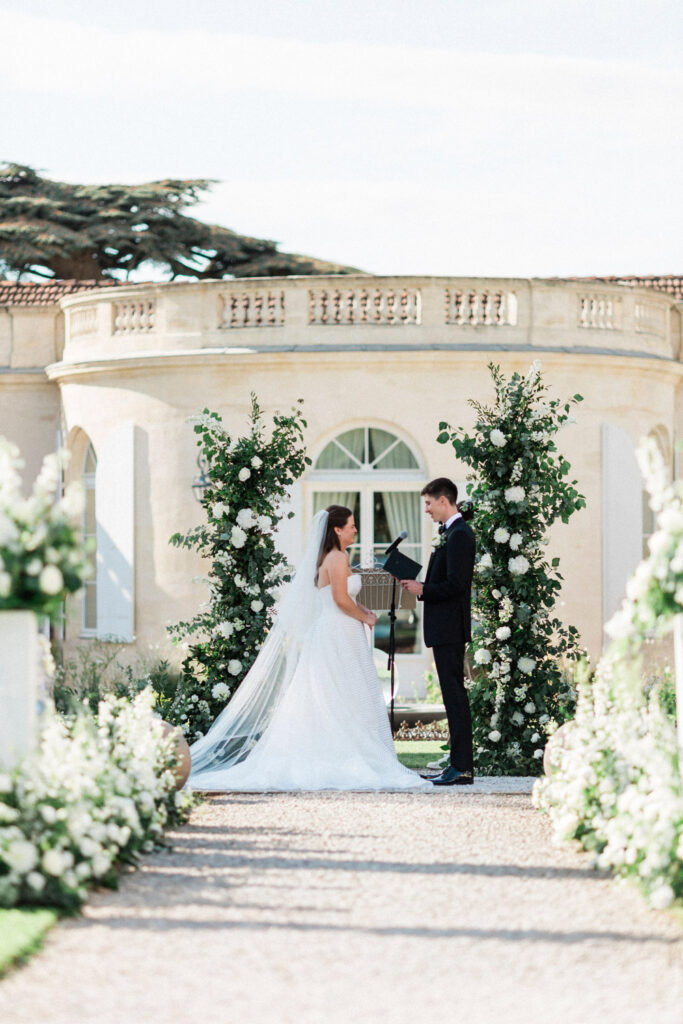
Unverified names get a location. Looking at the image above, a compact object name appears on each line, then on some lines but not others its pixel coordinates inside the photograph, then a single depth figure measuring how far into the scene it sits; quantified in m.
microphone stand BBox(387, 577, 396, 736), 17.41
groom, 16.29
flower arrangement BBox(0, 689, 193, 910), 10.01
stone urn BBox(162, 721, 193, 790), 14.35
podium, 18.21
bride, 16.38
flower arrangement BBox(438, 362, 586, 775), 18.24
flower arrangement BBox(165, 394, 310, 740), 19.64
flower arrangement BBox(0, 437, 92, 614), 10.22
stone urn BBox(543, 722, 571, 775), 13.65
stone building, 29.25
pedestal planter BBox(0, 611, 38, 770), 10.56
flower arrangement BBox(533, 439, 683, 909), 10.19
